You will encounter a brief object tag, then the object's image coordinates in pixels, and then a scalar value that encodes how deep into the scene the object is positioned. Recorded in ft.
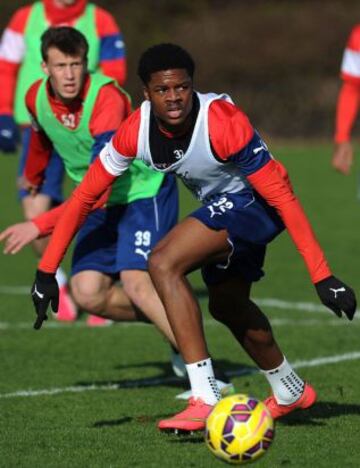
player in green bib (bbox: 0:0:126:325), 75.41
